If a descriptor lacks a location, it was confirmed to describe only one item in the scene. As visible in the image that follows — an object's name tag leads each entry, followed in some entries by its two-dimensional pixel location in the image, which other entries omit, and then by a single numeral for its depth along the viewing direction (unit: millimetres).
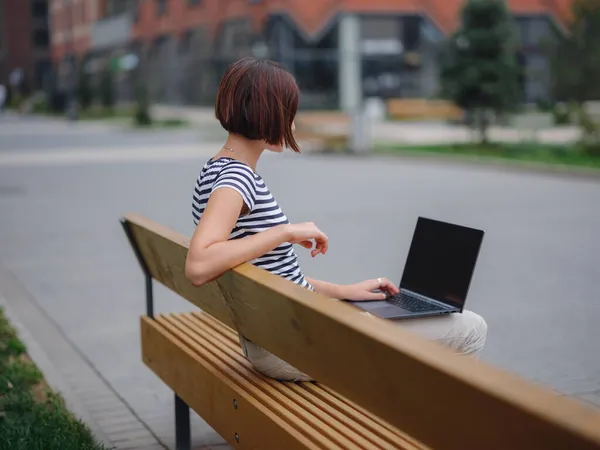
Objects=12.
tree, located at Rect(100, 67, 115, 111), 60594
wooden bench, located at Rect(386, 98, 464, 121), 48281
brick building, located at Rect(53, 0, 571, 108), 53781
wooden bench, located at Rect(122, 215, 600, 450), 1847
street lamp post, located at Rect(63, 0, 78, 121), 53594
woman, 3061
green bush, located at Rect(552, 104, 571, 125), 37788
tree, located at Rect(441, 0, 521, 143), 27609
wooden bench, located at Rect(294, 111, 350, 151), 26766
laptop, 3245
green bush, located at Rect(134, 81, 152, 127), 45172
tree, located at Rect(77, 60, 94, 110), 60125
